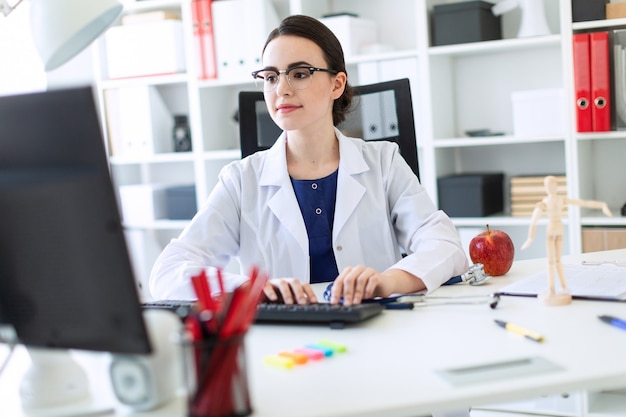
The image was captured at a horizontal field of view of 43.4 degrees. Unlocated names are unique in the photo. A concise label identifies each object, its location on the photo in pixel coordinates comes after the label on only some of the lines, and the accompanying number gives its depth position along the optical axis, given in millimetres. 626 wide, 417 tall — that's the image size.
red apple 1750
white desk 997
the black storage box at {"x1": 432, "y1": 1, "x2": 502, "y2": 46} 3248
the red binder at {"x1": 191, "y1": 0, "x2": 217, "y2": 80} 3752
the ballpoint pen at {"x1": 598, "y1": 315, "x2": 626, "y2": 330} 1249
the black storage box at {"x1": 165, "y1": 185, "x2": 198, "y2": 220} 3920
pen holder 910
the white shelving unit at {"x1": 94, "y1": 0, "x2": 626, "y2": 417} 3104
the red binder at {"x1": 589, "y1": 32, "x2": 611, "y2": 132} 2973
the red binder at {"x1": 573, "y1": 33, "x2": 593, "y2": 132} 3006
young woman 1989
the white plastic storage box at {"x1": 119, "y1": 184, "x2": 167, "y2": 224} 4016
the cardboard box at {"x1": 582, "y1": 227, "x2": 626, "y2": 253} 3035
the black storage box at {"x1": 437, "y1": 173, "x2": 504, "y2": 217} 3281
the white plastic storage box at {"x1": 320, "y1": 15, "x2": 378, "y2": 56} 3449
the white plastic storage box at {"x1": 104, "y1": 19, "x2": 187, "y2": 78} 3879
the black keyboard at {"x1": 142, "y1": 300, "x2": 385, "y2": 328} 1349
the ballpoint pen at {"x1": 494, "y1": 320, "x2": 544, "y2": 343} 1208
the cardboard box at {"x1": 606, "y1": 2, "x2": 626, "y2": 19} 3023
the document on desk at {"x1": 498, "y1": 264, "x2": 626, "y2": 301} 1484
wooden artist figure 1435
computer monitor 890
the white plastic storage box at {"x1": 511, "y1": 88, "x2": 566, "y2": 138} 3150
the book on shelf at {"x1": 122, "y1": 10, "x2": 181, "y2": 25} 3918
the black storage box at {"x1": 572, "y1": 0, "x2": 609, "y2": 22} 3049
